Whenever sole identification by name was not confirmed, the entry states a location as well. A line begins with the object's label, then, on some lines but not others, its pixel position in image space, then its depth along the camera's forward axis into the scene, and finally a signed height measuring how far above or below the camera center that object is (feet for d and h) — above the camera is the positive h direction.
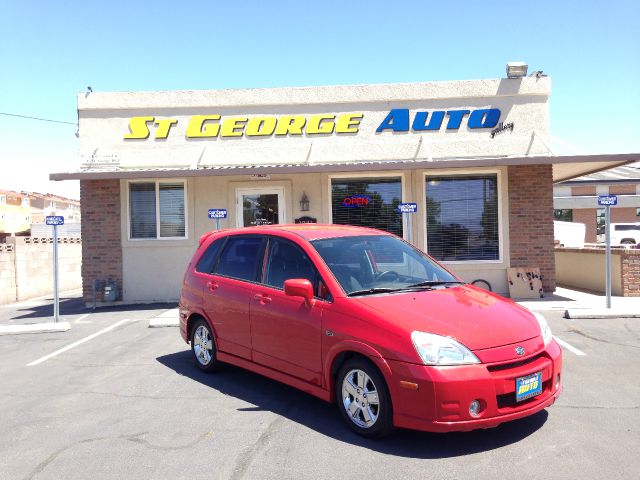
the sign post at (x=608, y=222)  33.68 +0.93
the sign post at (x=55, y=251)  34.58 -0.22
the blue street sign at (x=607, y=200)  33.68 +2.21
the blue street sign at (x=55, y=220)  34.41 +1.65
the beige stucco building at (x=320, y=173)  41.65 +5.11
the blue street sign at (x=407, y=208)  33.45 +1.94
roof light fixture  42.04 +12.46
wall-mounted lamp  42.70 +2.96
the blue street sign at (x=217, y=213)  35.24 +1.93
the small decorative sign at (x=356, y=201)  42.65 +3.05
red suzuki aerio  13.56 -2.41
